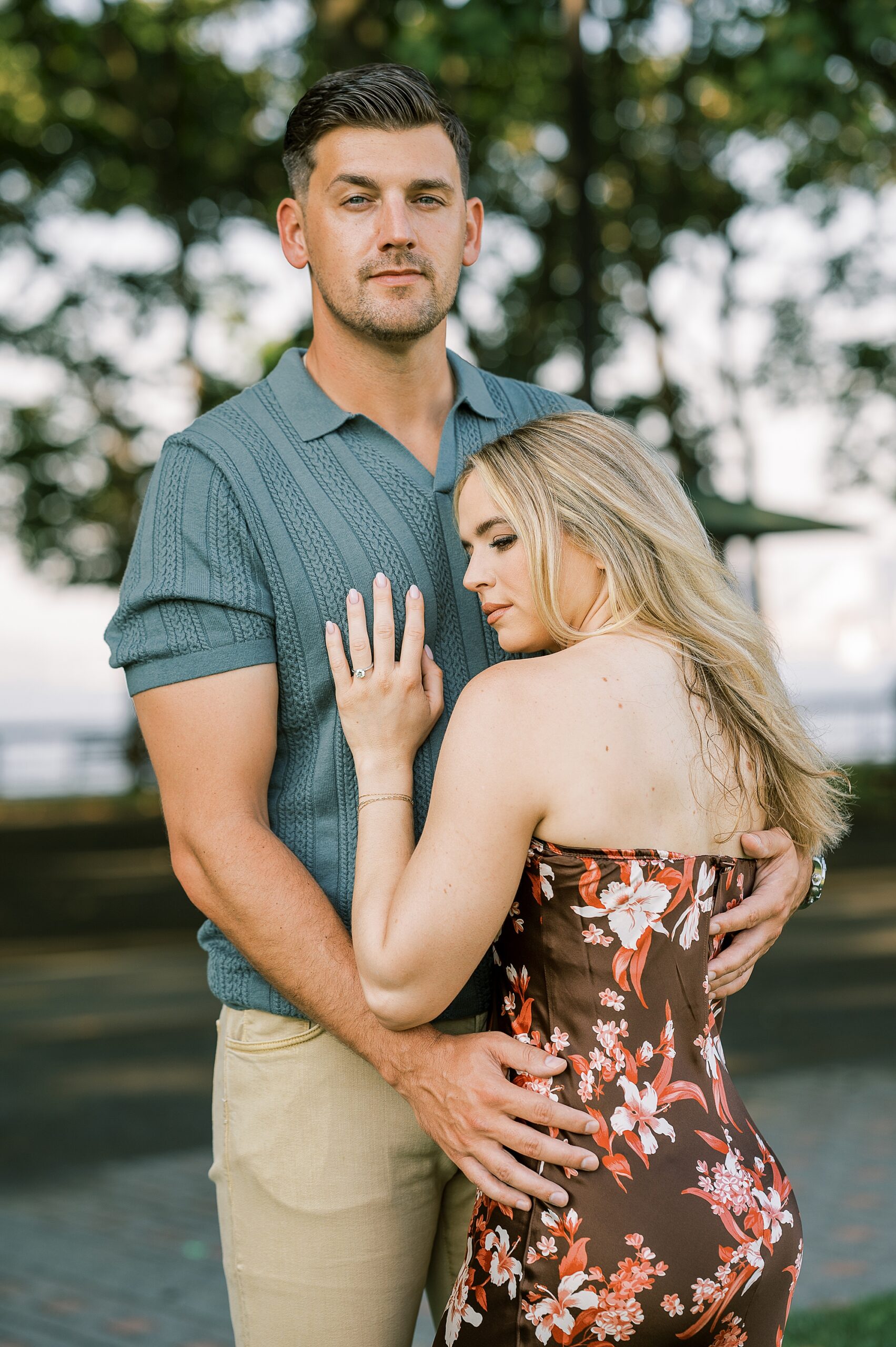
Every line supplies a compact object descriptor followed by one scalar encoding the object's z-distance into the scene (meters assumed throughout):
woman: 1.91
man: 2.22
